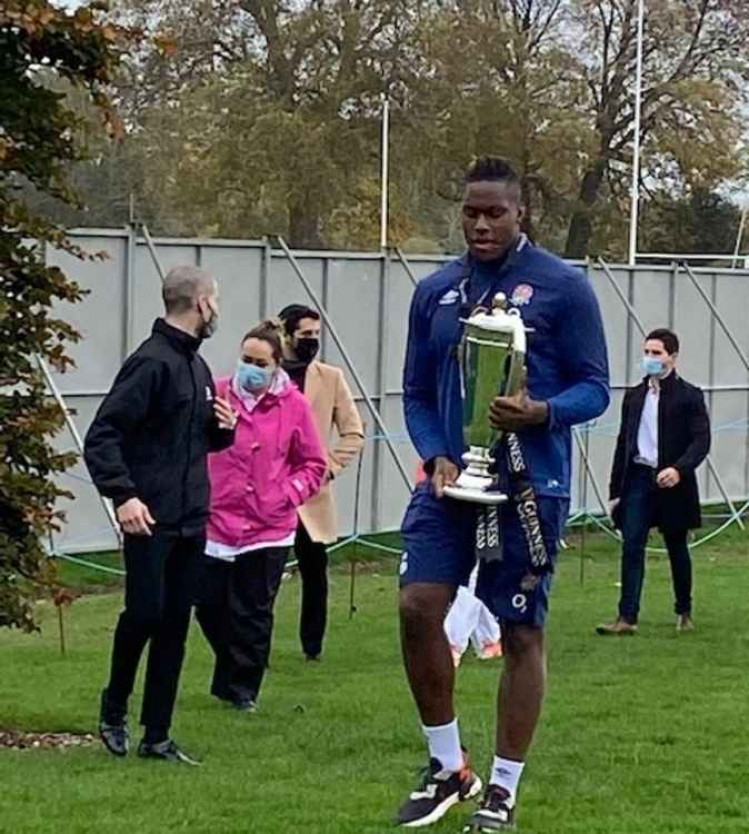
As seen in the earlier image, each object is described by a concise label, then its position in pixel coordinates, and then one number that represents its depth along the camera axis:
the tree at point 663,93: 46.91
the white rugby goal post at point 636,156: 38.62
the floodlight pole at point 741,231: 49.72
